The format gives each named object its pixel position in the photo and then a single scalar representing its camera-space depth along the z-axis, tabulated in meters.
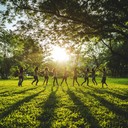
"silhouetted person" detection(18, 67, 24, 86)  25.83
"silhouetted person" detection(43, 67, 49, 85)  29.14
